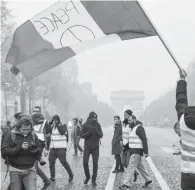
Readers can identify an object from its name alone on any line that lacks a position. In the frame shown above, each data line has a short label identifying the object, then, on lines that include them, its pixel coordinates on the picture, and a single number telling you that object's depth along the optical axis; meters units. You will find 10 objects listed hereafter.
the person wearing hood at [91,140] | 10.20
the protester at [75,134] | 18.97
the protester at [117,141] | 12.27
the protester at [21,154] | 5.90
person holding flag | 4.38
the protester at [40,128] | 9.53
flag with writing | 6.55
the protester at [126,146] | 10.39
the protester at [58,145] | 10.61
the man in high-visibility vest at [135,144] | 9.36
